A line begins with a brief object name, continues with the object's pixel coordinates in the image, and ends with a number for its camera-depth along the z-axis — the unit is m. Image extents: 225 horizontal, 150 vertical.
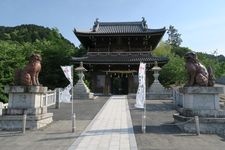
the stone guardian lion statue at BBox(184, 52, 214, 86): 7.93
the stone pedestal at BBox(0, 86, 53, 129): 7.74
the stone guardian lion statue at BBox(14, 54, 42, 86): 8.02
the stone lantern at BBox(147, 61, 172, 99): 20.51
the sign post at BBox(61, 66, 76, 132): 8.65
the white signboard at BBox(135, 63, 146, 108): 7.80
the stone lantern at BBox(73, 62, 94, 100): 20.23
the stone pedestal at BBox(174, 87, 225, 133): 7.55
